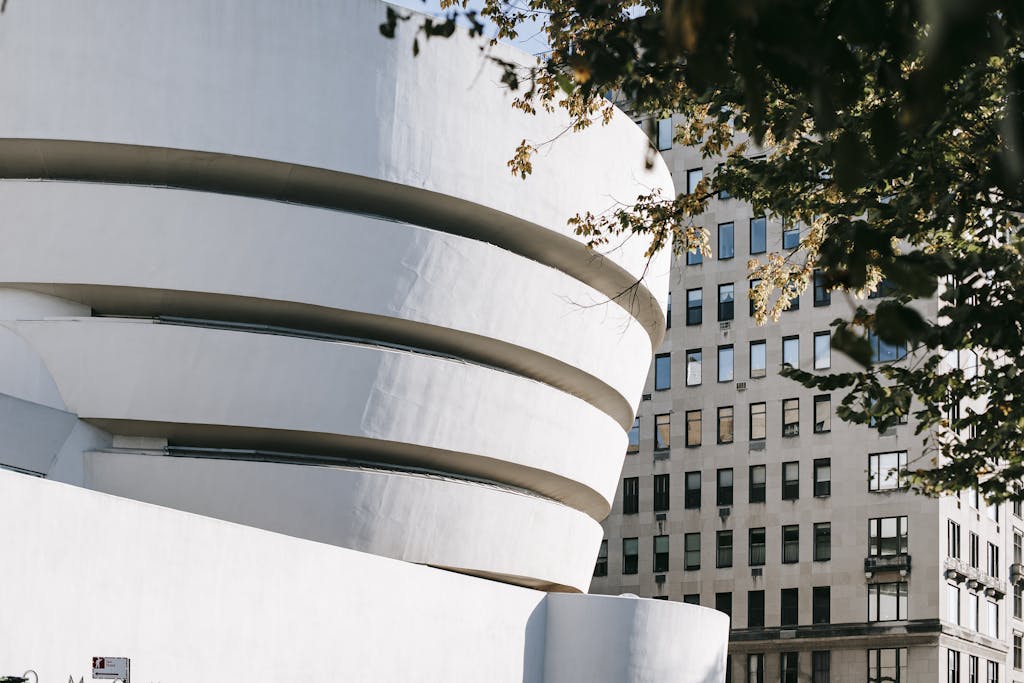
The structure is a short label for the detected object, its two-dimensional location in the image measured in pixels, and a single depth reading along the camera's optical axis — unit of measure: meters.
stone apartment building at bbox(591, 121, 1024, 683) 50.75
